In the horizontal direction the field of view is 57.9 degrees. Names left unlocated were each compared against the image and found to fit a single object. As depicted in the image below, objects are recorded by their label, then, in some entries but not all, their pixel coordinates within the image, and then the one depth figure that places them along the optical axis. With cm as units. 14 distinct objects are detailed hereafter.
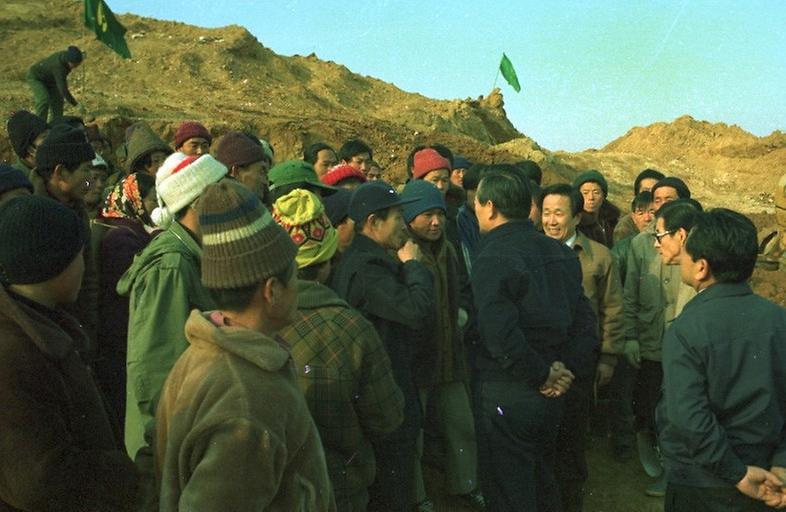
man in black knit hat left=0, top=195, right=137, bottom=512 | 190
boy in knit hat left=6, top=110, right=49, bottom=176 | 496
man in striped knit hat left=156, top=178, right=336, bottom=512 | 169
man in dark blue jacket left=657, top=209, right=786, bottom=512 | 280
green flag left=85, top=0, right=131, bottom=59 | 1238
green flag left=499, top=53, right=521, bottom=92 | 1912
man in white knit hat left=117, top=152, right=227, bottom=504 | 272
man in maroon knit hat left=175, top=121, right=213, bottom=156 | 570
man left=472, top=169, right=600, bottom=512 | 352
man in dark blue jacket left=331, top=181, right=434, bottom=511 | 334
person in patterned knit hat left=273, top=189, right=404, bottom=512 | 258
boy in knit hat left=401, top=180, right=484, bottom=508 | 434
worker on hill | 1218
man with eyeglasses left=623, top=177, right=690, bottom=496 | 523
